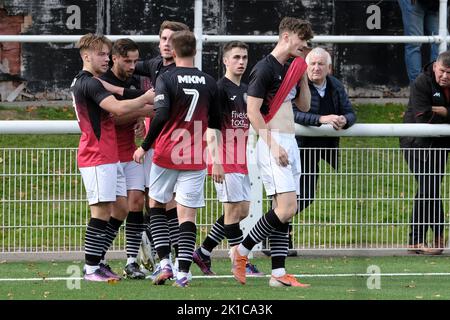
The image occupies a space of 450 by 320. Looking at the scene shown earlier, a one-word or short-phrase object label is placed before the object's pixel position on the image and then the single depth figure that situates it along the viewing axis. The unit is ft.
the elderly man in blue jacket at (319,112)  48.42
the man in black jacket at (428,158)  49.03
